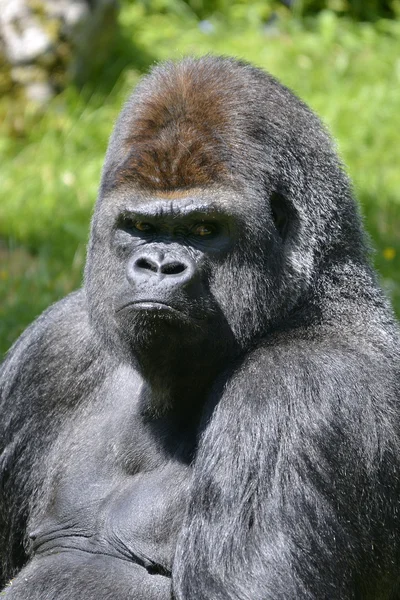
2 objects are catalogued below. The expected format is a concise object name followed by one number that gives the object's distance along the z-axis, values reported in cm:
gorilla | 686
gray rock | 1727
